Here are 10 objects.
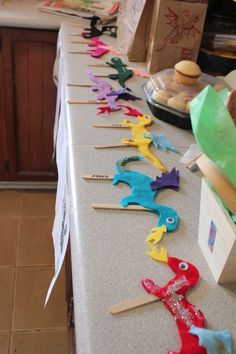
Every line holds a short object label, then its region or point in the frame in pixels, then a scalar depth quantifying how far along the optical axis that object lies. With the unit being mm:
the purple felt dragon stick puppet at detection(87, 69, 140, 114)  1012
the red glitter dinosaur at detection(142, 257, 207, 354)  454
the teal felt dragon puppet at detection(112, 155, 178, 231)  653
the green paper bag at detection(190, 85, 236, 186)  457
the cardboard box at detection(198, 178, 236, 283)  494
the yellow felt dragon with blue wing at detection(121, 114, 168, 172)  815
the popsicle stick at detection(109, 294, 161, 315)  486
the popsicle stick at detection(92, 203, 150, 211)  663
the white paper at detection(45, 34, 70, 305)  732
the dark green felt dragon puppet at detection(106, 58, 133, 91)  1179
